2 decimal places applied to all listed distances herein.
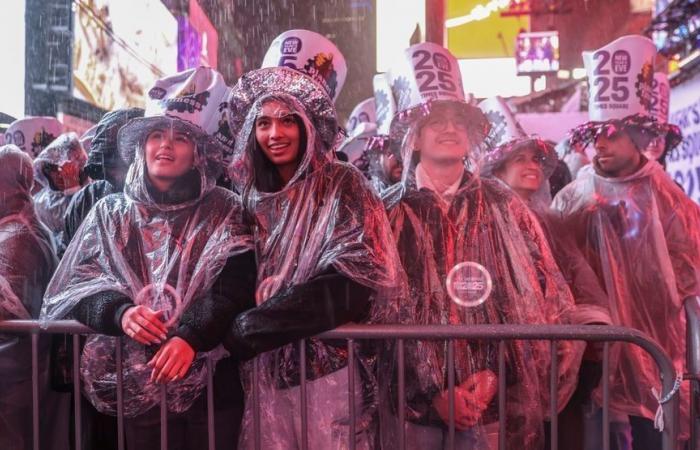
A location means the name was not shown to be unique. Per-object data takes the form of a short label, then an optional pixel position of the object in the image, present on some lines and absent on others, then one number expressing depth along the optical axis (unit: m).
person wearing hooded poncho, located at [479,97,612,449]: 3.00
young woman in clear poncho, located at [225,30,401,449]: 2.29
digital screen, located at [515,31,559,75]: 20.66
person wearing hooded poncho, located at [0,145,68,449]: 2.82
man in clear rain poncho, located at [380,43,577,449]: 2.52
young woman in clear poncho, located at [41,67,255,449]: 2.35
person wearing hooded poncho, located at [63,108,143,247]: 3.31
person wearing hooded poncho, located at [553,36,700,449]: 3.30
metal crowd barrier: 2.17
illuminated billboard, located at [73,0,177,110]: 13.46
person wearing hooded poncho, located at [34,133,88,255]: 4.47
